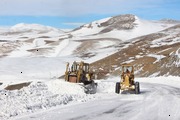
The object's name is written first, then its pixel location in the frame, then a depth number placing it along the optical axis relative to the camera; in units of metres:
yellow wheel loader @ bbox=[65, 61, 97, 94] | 31.23
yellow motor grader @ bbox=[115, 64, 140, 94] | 30.98
